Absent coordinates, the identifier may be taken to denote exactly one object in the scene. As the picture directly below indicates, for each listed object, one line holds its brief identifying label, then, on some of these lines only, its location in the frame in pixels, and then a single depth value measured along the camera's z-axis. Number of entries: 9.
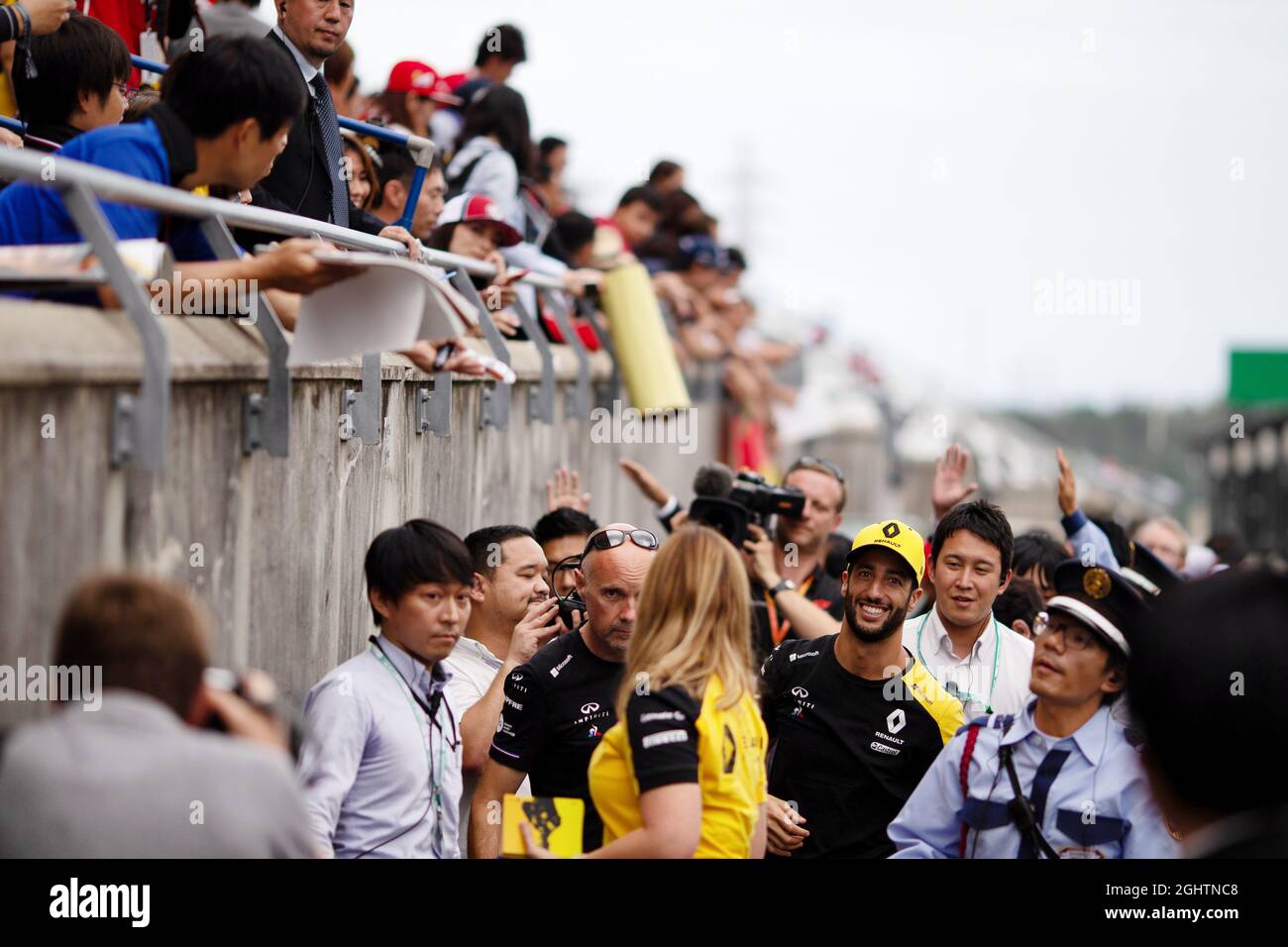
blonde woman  3.93
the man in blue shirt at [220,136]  4.18
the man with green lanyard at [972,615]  6.00
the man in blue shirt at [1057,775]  4.28
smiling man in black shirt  5.25
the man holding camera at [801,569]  7.06
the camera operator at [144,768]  2.74
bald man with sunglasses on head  4.98
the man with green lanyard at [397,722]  4.27
